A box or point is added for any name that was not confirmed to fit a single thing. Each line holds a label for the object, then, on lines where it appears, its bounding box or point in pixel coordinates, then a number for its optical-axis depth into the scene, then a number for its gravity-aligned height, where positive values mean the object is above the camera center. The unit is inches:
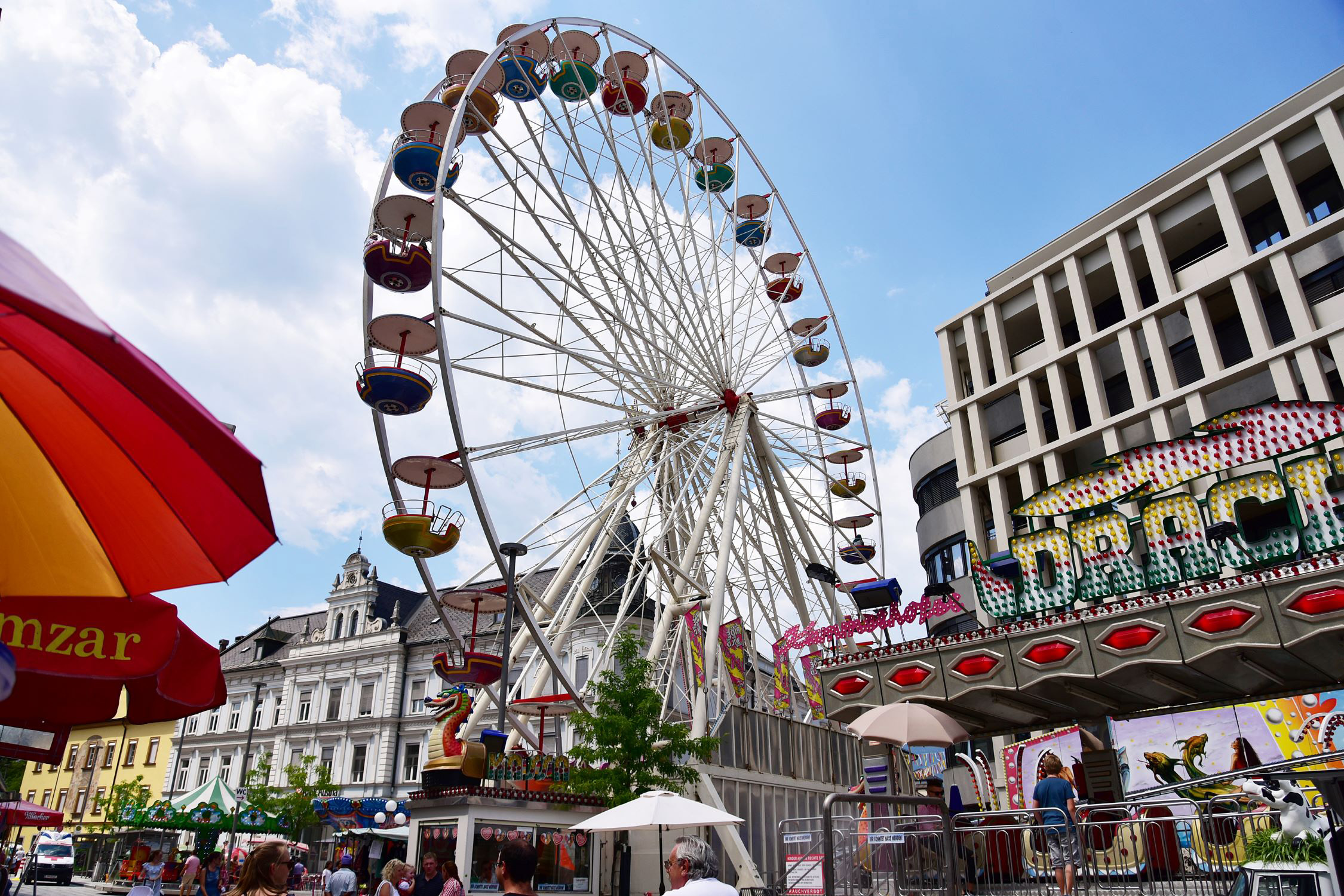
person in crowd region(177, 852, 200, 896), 698.8 -8.0
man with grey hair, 209.0 -2.9
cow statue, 284.2 +5.2
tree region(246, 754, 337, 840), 1437.0 +92.0
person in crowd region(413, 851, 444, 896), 426.9 -8.7
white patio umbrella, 457.4 +16.9
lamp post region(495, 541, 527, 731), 667.4 +172.6
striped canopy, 1106.1 +73.4
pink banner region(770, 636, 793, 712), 885.2 +139.8
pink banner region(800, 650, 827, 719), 853.2 +134.2
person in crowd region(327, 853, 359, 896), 560.7 -12.0
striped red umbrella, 145.1 +51.7
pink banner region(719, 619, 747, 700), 815.7 +157.7
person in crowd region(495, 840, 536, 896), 179.0 -2.3
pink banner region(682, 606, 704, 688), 782.5 +166.2
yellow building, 2082.9 +203.8
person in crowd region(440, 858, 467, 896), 412.2 -9.9
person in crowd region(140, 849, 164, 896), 763.4 -4.0
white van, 1423.5 +13.5
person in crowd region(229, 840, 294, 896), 168.9 -1.8
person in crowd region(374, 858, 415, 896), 430.9 -8.4
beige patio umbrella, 551.2 +65.0
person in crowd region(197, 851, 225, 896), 627.0 -5.8
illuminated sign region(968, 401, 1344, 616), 553.3 +188.9
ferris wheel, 705.0 +406.1
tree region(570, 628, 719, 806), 652.7 +70.4
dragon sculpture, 585.6 +56.1
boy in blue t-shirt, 361.4 -0.3
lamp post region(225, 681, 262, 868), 1169.4 +39.6
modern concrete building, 1083.9 +621.8
